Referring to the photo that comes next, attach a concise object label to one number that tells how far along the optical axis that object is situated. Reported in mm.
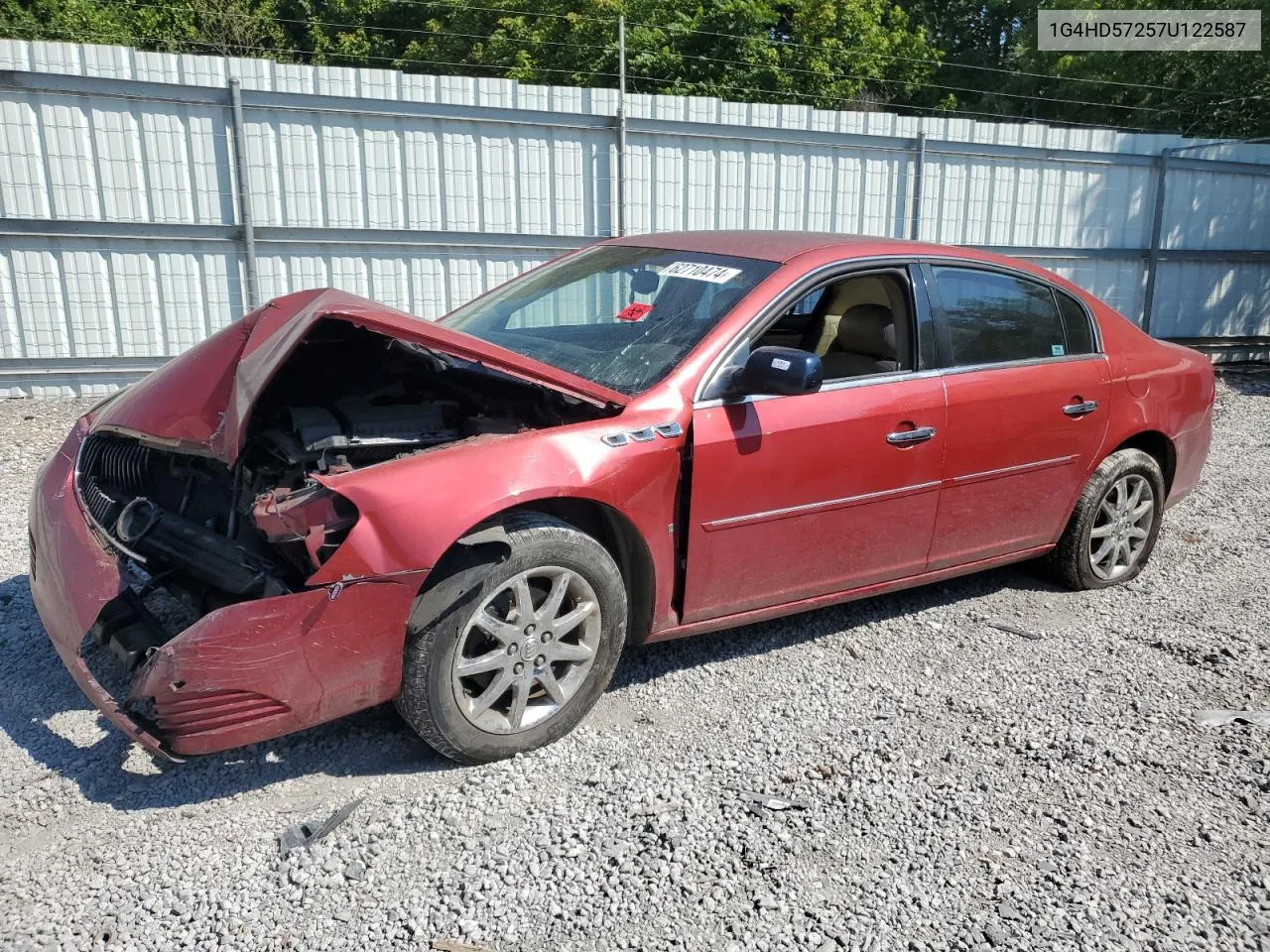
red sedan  2844
